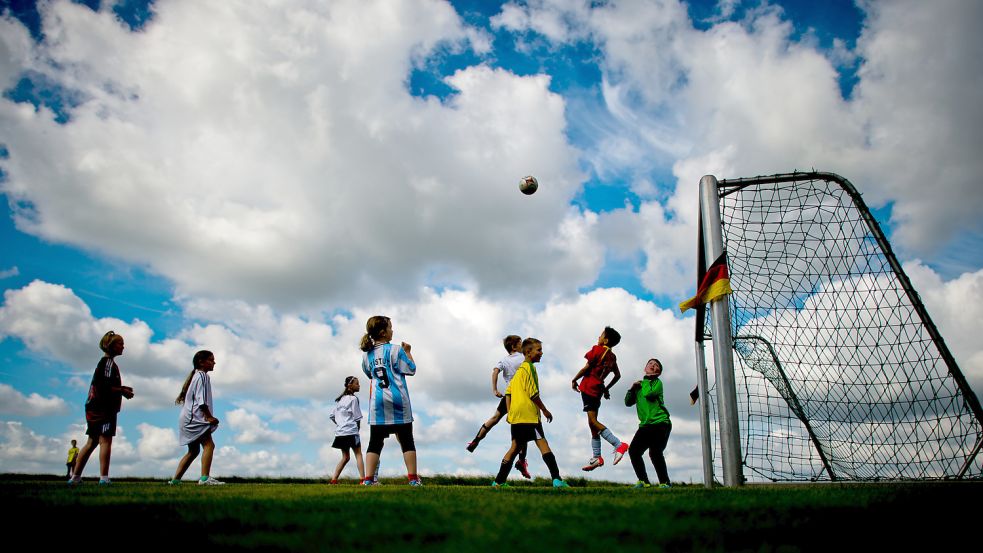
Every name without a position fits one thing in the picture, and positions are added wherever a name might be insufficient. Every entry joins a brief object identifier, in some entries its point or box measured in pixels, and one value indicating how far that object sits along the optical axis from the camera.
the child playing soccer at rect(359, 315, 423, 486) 7.72
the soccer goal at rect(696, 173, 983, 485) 9.85
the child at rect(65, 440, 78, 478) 20.55
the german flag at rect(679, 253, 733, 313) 8.07
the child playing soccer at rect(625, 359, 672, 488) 8.45
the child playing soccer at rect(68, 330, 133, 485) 8.38
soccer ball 12.08
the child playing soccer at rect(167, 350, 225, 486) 8.63
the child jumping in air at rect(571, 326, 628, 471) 9.45
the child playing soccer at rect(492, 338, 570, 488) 7.66
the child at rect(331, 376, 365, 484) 11.52
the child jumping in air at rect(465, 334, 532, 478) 10.15
